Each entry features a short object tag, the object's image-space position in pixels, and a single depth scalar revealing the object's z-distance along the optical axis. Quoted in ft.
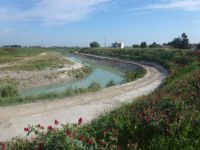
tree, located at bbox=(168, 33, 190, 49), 123.99
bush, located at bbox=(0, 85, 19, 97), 36.56
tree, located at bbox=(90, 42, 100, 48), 258.31
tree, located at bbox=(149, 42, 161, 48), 162.74
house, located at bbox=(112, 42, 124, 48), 243.59
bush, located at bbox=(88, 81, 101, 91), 33.07
